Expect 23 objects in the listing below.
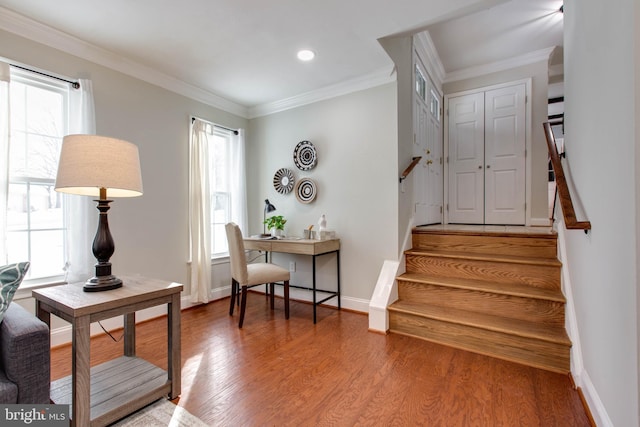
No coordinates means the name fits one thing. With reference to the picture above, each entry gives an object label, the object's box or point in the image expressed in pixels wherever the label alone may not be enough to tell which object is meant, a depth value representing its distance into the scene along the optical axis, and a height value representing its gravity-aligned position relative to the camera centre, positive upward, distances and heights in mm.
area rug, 1470 -1060
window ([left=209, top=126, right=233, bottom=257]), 3650 +328
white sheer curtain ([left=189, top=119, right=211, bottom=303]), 3266 -60
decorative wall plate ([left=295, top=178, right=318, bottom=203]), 3490 +254
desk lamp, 3641 +20
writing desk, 2920 -372
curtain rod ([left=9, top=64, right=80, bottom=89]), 2178 +1071
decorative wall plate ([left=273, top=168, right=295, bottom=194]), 3684 +394
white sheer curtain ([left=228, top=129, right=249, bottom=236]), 3871 +429
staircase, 2068 -708
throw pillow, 1253 -301
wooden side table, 1312 -755
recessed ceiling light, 2627 +1433
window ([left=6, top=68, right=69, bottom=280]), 2191 +301
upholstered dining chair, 2750 -599
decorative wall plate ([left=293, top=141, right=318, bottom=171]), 3482 +673
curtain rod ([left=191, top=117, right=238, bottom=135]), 3335 +1065
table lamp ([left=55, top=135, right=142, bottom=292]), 1458 +199
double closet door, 3814 +741
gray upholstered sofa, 1166 -607
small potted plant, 3443 -158
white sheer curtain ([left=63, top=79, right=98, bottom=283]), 2391 -32
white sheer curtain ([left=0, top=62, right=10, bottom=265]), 2031 +390
